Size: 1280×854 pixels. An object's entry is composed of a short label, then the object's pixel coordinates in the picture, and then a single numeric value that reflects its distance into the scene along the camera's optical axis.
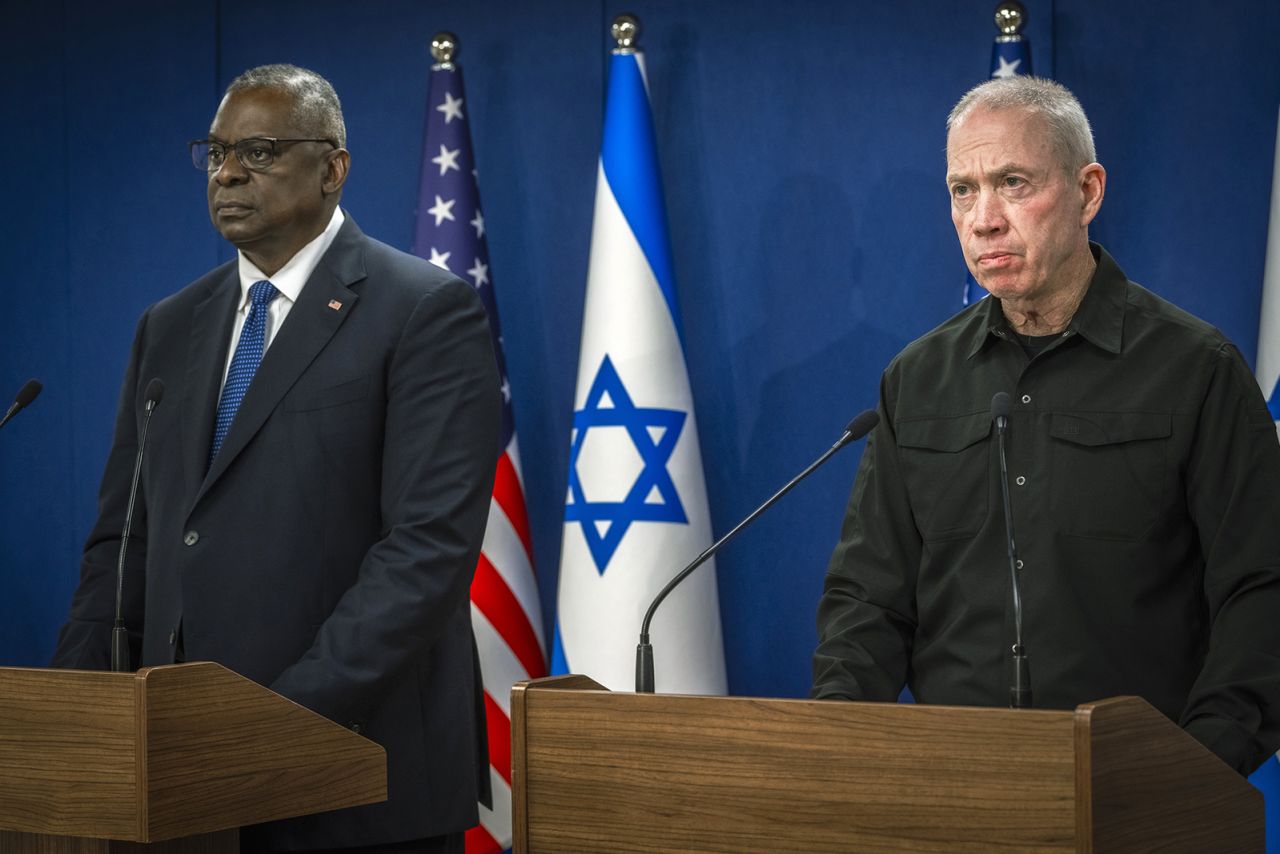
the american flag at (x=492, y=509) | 4.08
